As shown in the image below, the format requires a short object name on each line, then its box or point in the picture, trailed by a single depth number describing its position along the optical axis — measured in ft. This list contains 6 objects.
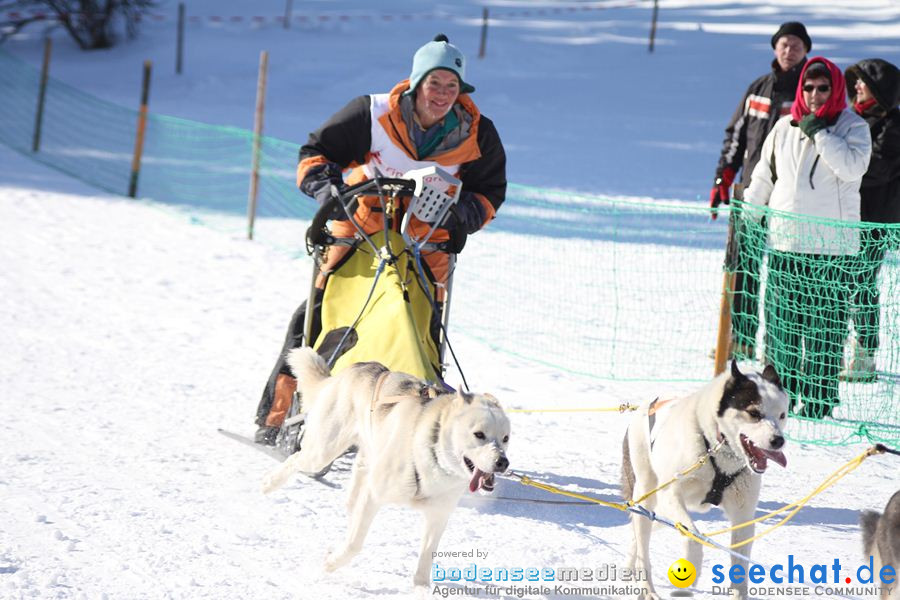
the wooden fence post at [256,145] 66.44
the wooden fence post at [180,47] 136.98
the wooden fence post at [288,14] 156.91
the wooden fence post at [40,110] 95.91
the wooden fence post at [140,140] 80.07
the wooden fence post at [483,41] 135.72
